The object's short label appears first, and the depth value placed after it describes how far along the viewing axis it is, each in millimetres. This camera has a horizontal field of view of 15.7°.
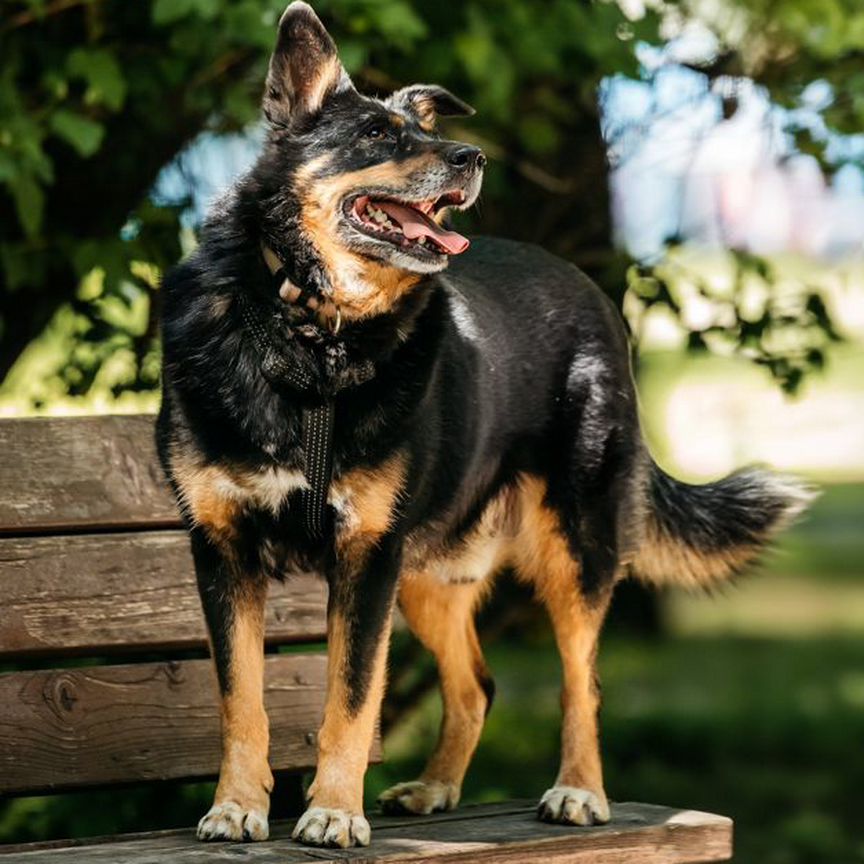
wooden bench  6716
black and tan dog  6334
